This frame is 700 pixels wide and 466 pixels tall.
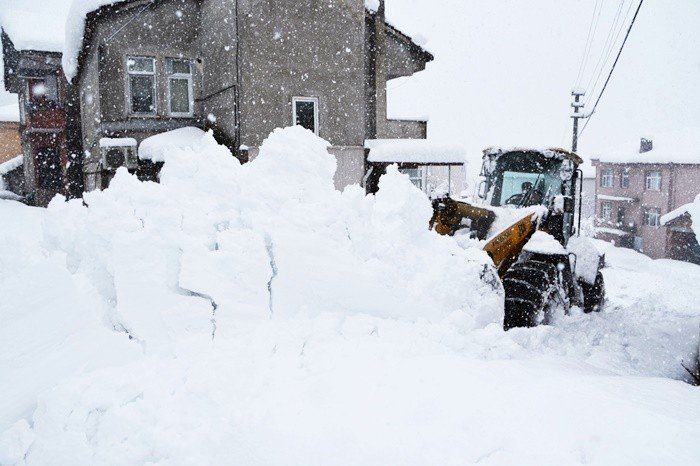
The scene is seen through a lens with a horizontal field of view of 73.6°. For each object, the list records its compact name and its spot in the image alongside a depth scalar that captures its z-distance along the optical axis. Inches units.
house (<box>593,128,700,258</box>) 1317.7
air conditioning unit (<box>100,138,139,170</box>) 479.8
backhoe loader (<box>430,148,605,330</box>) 254.1
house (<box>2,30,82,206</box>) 796.9
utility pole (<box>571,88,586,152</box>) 789.2
